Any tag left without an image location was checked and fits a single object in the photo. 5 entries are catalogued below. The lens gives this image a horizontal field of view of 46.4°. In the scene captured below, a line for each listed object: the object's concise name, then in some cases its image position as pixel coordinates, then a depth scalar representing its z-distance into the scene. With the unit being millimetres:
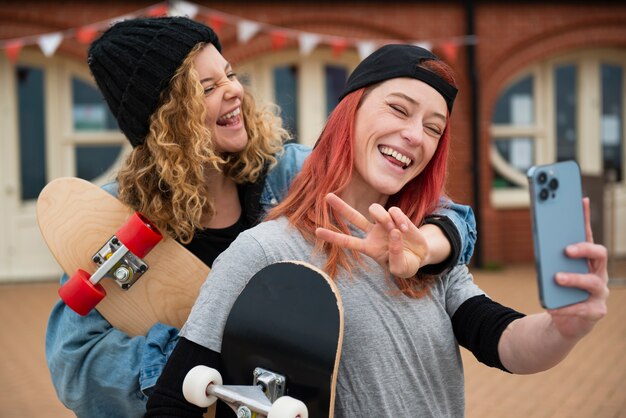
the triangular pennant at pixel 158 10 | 8312
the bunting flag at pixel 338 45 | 8844
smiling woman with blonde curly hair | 1921
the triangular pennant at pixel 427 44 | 9047
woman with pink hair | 1486
